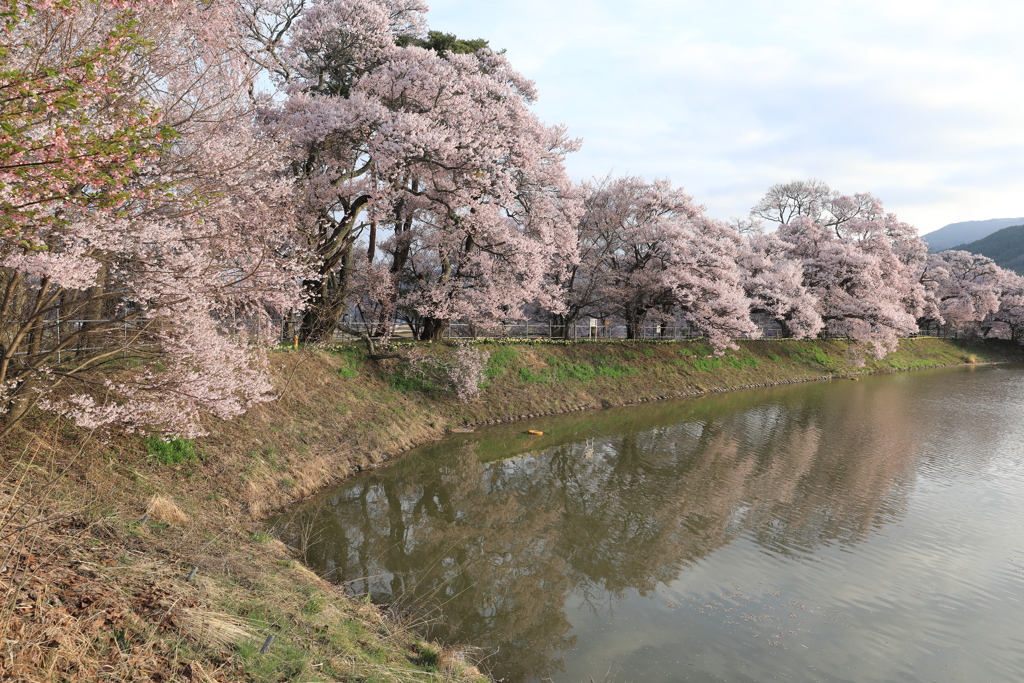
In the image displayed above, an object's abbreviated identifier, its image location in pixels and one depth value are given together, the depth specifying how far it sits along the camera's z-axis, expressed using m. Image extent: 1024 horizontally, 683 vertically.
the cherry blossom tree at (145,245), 6.80
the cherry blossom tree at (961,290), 61.66
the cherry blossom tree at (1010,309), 64.25
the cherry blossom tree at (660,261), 33.66
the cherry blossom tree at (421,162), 20.22
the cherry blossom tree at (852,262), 44.03
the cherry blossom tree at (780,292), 40.62
